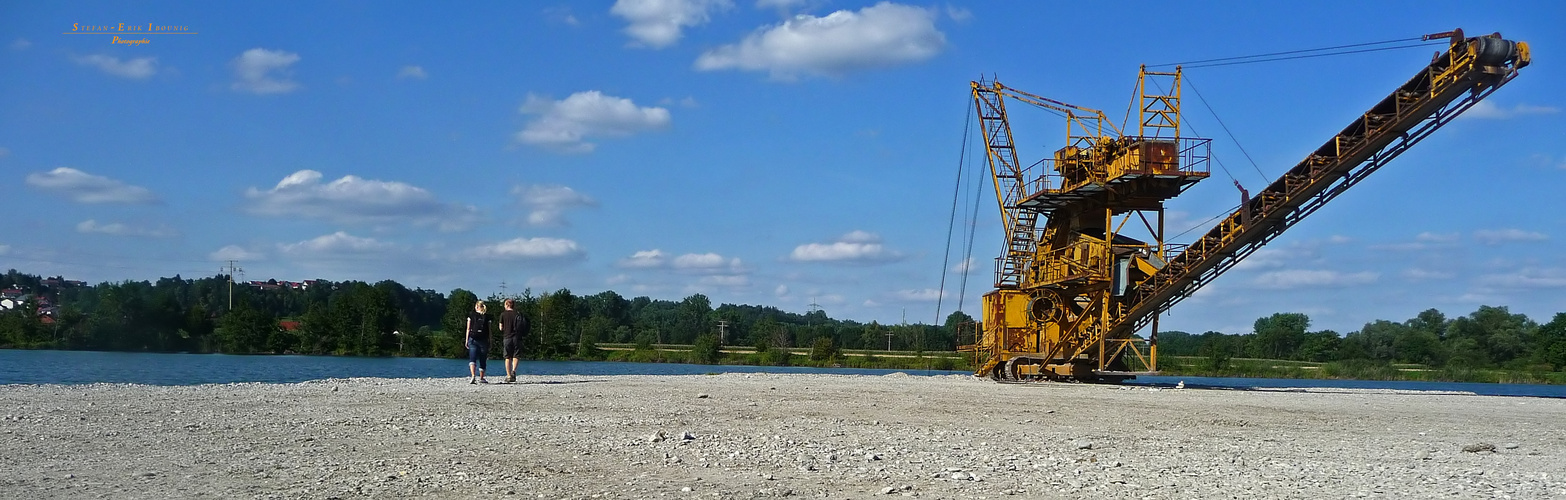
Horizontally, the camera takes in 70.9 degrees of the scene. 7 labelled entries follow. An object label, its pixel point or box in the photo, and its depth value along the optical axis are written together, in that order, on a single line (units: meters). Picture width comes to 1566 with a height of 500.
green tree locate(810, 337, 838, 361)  80.88
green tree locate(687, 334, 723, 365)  83.38
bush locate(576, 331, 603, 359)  89.19
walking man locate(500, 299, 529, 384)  21.52
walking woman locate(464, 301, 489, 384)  21.61
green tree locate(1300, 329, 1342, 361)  83.50
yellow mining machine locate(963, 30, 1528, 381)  25.62
